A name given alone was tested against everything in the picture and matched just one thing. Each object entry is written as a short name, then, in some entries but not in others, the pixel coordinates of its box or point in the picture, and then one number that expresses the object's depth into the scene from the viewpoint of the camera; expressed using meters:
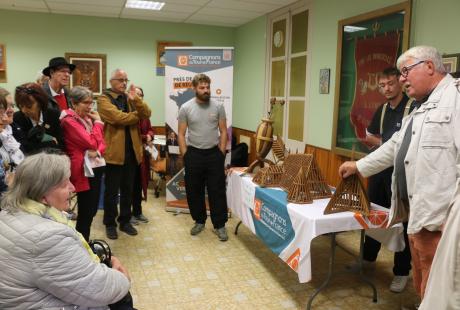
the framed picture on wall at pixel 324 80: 4.29
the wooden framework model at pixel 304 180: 2.43
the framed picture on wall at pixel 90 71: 6.08
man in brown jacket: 3.31
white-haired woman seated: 1.22
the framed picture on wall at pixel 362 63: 3.35
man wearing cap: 2.74
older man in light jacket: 1.67
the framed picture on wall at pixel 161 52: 6.50
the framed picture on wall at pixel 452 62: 2.81
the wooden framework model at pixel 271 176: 2.86
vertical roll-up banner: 4.29
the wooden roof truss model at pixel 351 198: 2.24
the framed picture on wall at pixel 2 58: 5.78
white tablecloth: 2.17
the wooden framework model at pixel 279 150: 2.91
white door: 4.83
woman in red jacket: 2.65
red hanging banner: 3.42
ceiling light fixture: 5.21
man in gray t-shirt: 3.54
